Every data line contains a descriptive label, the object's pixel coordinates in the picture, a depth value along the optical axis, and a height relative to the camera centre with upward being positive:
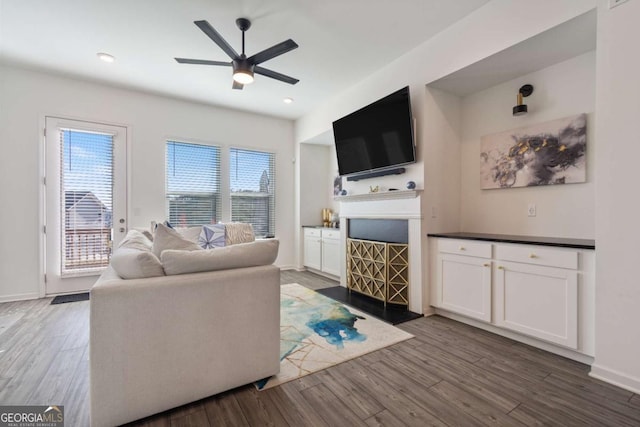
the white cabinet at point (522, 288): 2.02 -0.64
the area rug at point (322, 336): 2.04 -1.11
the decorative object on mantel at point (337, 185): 5.13 +0.53
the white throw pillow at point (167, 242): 1.84 -0.20
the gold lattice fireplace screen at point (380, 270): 3.23 -0.71
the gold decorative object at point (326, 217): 5.28 -0.08
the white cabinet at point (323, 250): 4.50 -0.64
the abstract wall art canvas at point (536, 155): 2.46 +0.57
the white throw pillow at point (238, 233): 3.77 -0.28
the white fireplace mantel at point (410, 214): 3.06 -0.01
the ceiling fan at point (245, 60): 2.33 +1.39
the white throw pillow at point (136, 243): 1.98 -0.23
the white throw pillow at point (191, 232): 3.72 -0.26
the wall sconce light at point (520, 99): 2.72 +1.14
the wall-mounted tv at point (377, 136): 3.09 +0.96
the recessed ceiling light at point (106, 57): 3.16 +1.80
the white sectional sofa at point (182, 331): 1.41 -0.67
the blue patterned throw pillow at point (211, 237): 3.62 -0.32
